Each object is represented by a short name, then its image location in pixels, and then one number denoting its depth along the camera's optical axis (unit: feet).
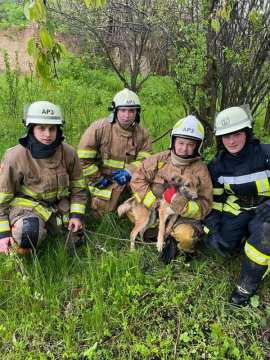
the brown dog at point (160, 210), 10.23
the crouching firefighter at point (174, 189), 10.03
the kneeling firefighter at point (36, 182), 9.89
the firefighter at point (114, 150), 12.94
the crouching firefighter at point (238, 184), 9.67
